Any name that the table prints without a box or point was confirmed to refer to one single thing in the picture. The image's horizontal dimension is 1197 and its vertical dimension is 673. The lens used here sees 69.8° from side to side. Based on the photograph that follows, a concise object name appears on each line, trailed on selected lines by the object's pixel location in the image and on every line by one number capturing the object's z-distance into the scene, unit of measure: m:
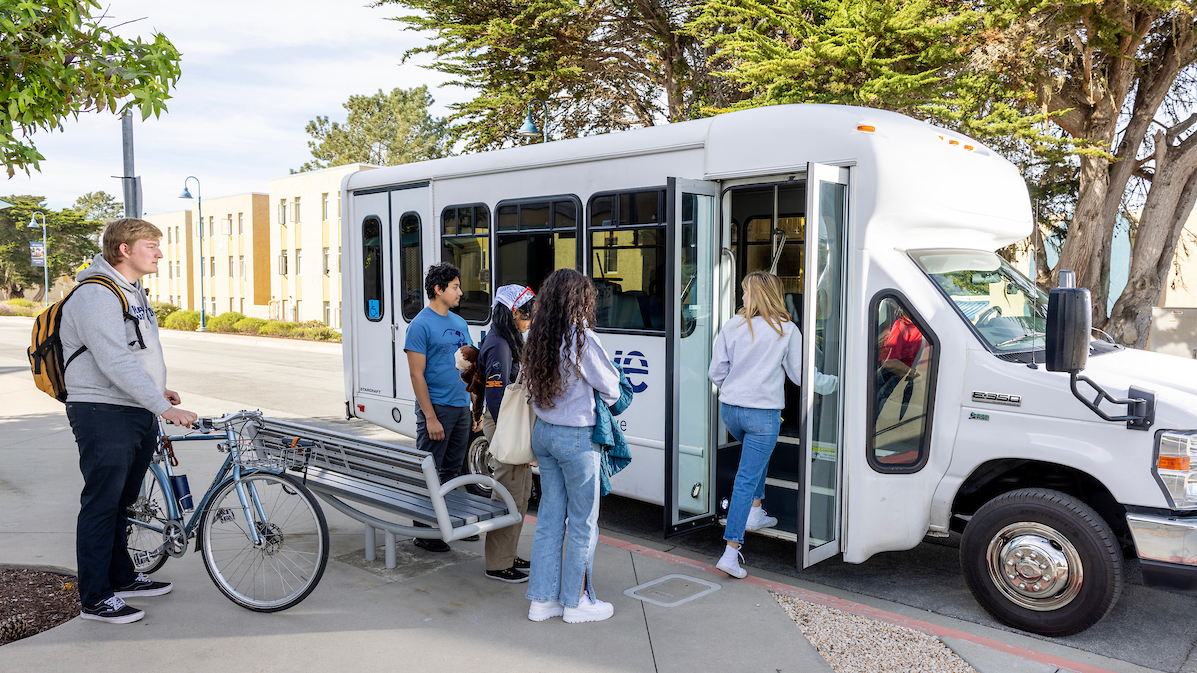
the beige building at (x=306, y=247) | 39.75
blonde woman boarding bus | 5.01
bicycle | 4.43
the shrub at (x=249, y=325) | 34.09
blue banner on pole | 47.56
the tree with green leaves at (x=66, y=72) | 3.94
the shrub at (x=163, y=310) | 41.62
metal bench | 4.57
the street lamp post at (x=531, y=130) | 15.30
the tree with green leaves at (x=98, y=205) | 94.81
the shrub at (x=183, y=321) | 38.66
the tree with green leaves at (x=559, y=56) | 15.88
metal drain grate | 4.83
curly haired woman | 4.25
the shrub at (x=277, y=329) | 32.24
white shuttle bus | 4.21
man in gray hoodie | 4.11
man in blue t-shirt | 5.41
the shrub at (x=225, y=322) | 35.97
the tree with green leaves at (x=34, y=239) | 63.88
